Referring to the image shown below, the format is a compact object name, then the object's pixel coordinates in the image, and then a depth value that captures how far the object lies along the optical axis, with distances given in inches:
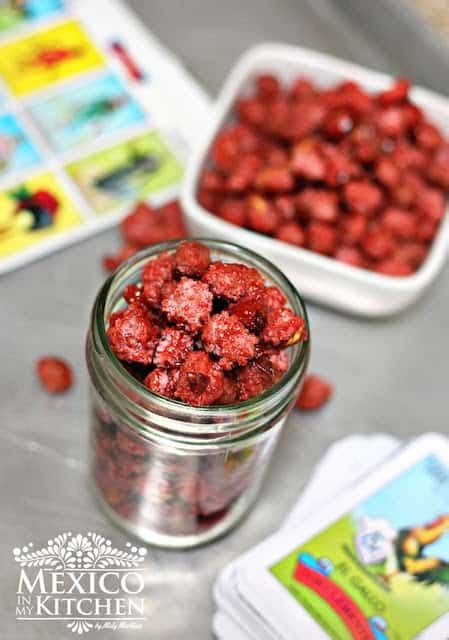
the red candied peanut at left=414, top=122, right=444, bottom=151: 33.3
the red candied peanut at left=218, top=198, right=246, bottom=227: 31.2
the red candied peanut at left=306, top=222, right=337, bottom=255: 30.6
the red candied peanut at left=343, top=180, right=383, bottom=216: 30.9
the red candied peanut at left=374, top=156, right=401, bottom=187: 31.4
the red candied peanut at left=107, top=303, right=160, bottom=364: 20.8
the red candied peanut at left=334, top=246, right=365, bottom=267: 31.0
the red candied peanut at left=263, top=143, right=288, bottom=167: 32.4
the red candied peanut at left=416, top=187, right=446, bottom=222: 32.3
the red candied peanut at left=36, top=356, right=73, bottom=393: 29.7
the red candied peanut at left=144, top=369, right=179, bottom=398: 20.6
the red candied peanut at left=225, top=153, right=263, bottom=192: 31.3
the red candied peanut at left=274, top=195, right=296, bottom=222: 31.1
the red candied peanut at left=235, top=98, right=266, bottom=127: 34.6
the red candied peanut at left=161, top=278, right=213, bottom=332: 20.7
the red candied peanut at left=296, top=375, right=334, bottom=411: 30.3
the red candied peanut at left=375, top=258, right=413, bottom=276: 30.8
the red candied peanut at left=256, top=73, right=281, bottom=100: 35.7
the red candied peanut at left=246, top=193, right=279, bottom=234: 30.6
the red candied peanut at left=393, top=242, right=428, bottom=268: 31.7
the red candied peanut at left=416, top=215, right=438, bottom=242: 32.2
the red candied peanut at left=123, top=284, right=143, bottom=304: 22.3
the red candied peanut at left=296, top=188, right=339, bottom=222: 30.7
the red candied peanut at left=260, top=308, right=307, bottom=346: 21.5
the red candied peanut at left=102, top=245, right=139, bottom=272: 32.0
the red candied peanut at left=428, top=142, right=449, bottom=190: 32.9
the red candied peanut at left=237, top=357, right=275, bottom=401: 21.0
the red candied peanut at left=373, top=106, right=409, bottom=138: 32.6
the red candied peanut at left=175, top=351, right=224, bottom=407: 20.3
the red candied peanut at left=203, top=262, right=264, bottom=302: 21.3
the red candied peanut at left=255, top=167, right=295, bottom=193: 30.7
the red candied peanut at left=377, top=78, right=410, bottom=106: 33.0
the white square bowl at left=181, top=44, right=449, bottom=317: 29.7
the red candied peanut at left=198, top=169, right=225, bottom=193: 32.0
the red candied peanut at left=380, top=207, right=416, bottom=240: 31.5
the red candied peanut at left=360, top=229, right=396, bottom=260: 31.0
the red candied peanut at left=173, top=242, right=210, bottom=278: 21.8
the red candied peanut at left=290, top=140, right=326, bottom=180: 30.7
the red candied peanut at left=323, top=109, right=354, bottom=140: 32.0
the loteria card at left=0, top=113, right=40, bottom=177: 35.4
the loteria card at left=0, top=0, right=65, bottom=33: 40.3
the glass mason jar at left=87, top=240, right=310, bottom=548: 20.7
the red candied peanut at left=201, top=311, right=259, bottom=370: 20.5
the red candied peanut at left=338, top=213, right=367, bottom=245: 31.1
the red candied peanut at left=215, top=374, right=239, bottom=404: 20.9
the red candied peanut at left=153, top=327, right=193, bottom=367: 20.6
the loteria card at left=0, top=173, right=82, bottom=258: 33.4
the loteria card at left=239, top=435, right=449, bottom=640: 24.4
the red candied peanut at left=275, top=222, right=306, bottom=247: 30.7
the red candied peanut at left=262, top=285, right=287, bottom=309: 21.9
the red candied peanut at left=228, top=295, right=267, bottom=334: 21.2
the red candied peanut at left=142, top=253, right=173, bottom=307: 22.1
